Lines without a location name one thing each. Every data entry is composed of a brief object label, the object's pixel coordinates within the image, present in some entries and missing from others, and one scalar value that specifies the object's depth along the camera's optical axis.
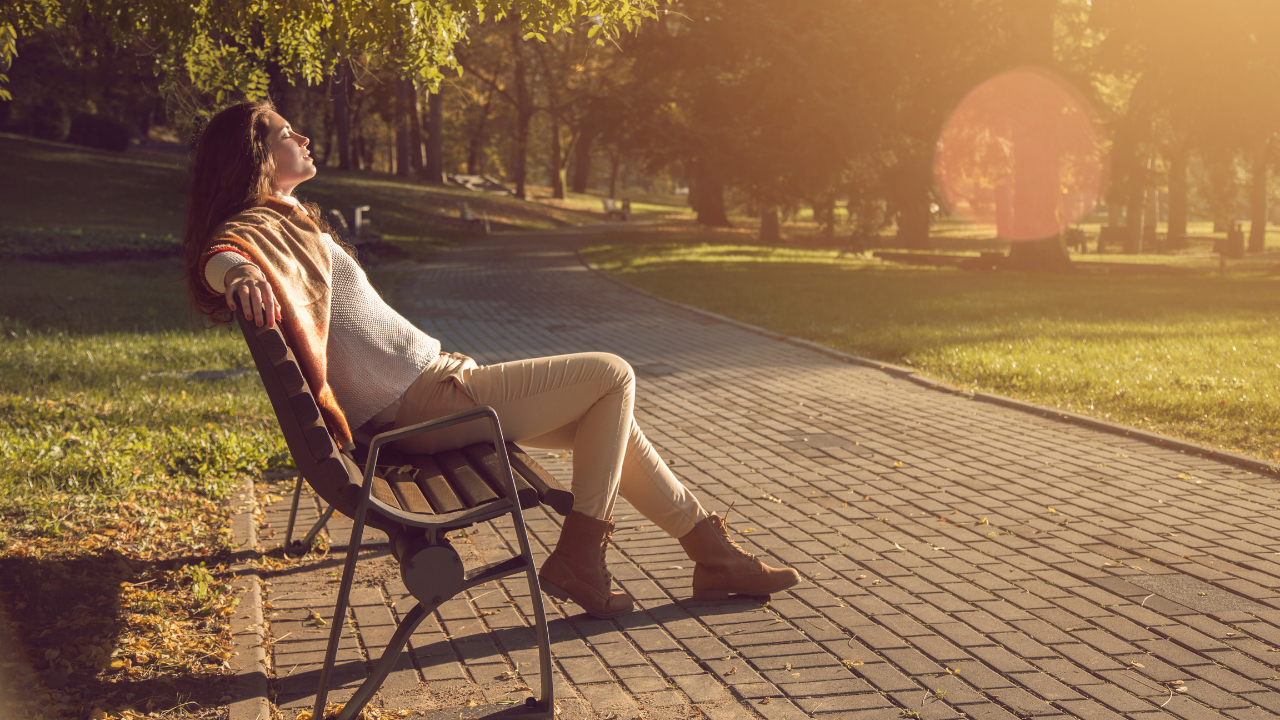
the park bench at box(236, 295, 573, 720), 2.87
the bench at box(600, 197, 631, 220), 46.44
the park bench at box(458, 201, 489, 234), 33.84
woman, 3.11
